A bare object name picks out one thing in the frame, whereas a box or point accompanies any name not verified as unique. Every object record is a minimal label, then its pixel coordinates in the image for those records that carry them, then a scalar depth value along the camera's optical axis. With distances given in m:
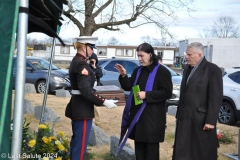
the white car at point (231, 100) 10.34
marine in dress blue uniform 4.23
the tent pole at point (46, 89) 5.22
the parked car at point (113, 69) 14.12
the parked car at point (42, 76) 15.68
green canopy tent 2.19
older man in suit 4.23
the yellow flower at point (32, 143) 4.29
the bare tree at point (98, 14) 12.03
